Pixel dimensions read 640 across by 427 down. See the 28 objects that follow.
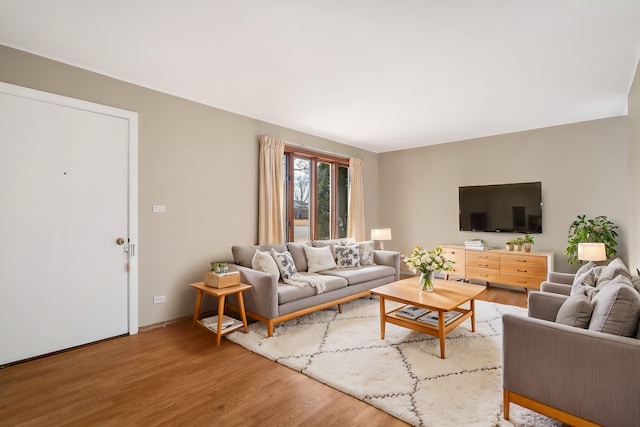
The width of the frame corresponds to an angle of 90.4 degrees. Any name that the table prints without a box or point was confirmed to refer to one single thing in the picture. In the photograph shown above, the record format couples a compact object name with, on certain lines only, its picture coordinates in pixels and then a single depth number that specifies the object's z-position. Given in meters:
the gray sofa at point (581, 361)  1.60
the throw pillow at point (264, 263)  3.75
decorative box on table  3.36
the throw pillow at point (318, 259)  4.58
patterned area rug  2.09
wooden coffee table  2.95
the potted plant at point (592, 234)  4.45
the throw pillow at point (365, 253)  5.04
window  5.38
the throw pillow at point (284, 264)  3.95
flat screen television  5.27
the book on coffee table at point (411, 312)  3.23
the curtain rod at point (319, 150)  5.28
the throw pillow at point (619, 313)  1.70
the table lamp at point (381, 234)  6.02
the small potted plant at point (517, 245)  5.26
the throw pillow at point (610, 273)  2.36
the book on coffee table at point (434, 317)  3.12
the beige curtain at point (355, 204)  6.41
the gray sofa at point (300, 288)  3.39
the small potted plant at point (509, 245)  5.33
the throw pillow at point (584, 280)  2.57
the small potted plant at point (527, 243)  5.13
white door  2.76
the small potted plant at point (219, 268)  3.49
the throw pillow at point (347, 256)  4.88
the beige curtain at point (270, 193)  4.68
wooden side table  3.22
